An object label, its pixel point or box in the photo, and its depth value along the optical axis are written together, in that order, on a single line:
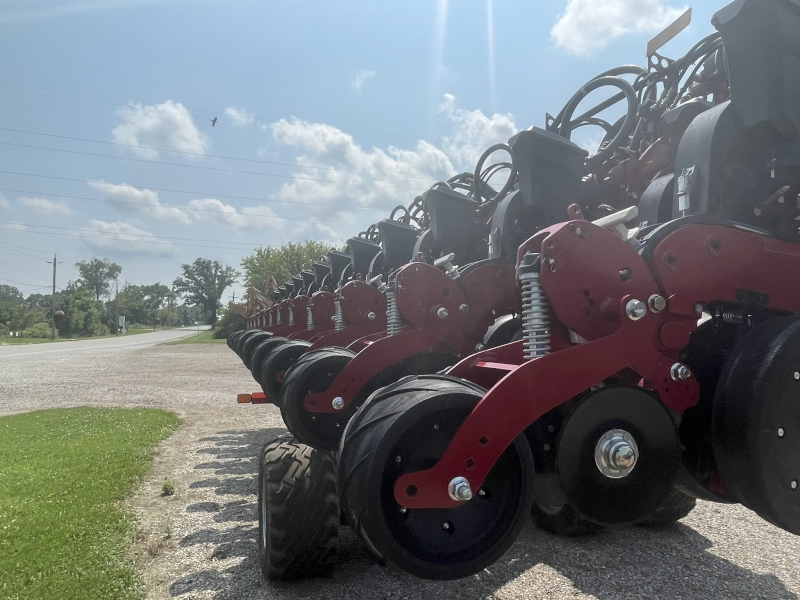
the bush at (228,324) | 42.84
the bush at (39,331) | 60.32
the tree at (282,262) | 43.84
